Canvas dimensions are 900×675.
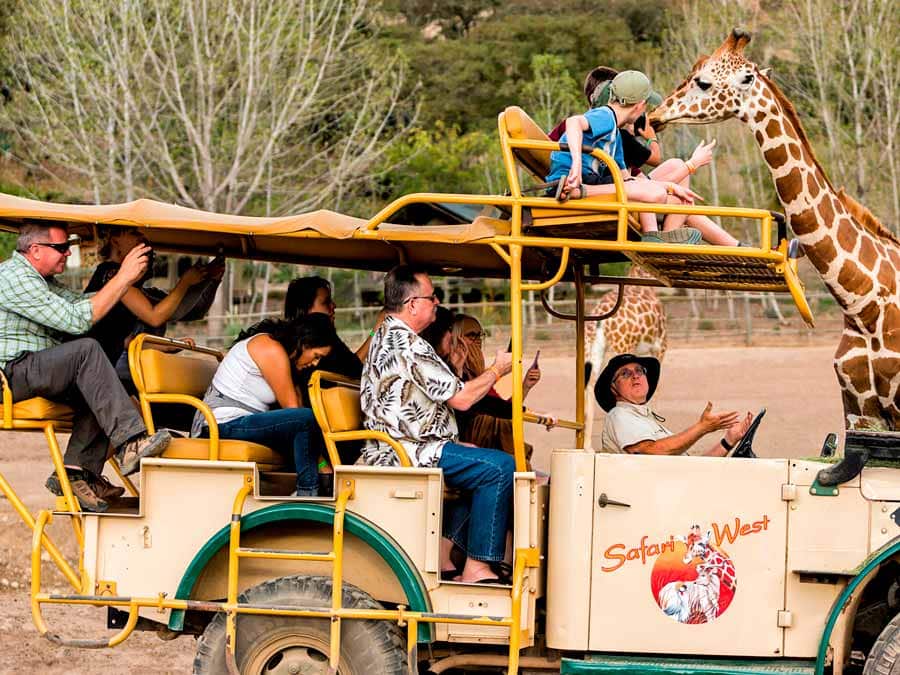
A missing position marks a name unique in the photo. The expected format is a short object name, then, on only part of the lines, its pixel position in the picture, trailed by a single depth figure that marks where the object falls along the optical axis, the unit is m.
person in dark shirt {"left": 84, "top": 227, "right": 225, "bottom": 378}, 13.90
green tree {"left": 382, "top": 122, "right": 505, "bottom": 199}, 70.25
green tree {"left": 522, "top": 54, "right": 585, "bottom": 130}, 67.56
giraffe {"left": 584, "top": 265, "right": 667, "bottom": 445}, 34.91
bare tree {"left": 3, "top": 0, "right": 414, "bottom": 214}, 51.06
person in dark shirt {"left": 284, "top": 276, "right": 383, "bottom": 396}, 14.76
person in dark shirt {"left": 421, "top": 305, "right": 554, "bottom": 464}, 14.24
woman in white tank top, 13.13
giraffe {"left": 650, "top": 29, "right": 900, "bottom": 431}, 17.94
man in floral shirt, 12.37
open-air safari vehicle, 11.99
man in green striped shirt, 12.85
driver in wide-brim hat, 13.57
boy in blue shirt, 12.52
